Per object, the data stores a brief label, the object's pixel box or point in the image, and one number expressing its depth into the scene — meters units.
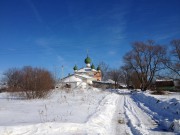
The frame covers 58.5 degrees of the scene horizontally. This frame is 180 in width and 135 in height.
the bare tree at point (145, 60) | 36.78
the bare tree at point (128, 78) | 54.48
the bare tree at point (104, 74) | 71.70
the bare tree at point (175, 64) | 28.43
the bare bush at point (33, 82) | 14.78
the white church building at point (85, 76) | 55.33
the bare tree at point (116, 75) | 65.90
